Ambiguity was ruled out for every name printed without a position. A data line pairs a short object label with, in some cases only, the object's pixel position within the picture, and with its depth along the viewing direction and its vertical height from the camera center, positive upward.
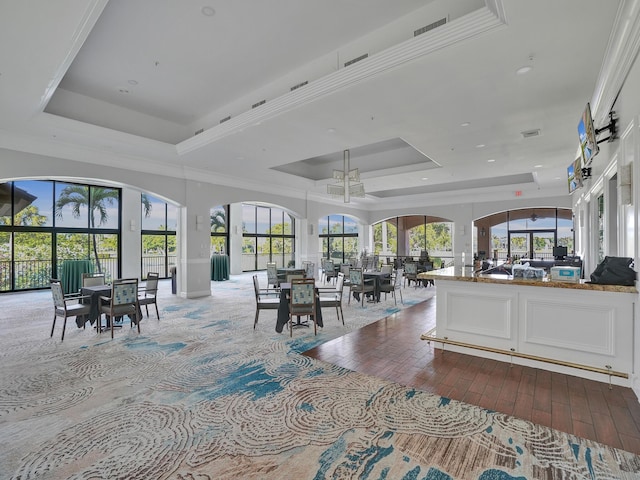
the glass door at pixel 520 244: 13.55 -0.10
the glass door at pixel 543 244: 13.05 -0.10
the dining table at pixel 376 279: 7.34 -0.86
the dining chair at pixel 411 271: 9.83 -0.90
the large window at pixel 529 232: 12.77 +0.41
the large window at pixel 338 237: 16.75 +0.28
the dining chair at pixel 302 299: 4.91 -0.87
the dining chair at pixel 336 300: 5.50 -1.01
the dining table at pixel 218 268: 12.26 -0.96
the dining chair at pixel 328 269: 10.32 -0.86
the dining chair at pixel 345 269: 9.36 -0.78
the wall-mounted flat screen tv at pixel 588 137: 3.42 +1.17
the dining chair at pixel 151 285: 5.89 -0.79
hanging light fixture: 7.14 +1.33
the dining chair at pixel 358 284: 6.93 -0.90
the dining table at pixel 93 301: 5.14 -0.94
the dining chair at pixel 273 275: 8.32 -0.84
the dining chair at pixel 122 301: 4.92 -0.91
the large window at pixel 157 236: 12.20 +0.27
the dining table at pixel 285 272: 7.65 -0.74
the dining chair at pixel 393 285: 7.27 -0.99
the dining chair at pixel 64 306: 4.79 -0.97
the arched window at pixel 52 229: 9.32 +0.44
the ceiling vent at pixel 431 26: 3.37 +2.29
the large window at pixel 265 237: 15.67 +0.28
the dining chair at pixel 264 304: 5.19 -1.00
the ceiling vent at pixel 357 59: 3.93 +2.25
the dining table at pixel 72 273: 9.68 -0.90
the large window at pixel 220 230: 14.48 +0.58
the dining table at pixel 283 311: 5.00 -1.07
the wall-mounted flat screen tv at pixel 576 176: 5.16 +1.08
